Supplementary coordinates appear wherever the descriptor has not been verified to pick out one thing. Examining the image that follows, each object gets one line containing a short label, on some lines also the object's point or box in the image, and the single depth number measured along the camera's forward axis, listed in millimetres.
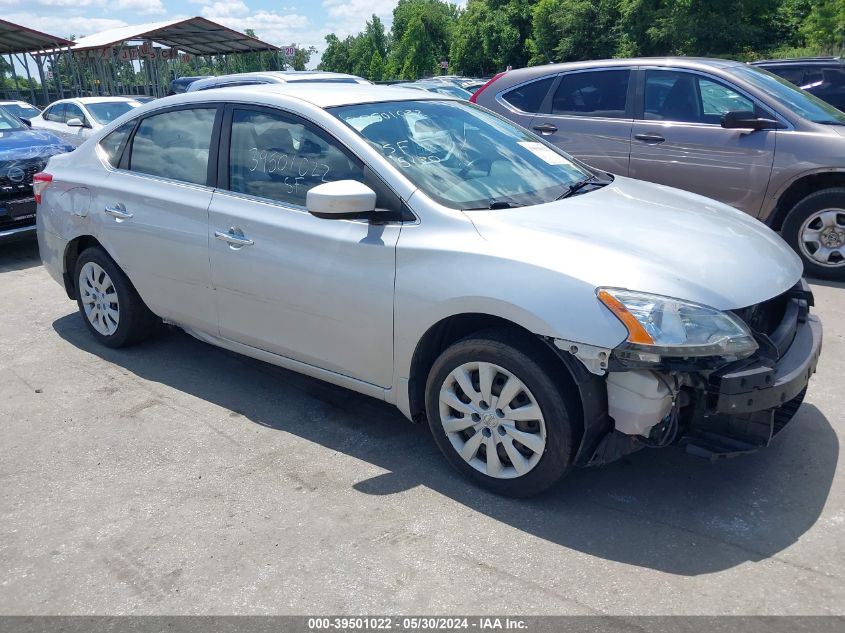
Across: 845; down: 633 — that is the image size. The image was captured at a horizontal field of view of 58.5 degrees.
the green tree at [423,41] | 66250
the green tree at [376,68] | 75812
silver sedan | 2881
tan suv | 6070
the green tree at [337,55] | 94500
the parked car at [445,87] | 17188
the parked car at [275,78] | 10219
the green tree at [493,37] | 56281
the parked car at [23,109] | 16691
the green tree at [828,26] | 26406
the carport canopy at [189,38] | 31298
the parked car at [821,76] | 10133
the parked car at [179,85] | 21408
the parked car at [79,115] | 12695
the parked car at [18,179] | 7523
